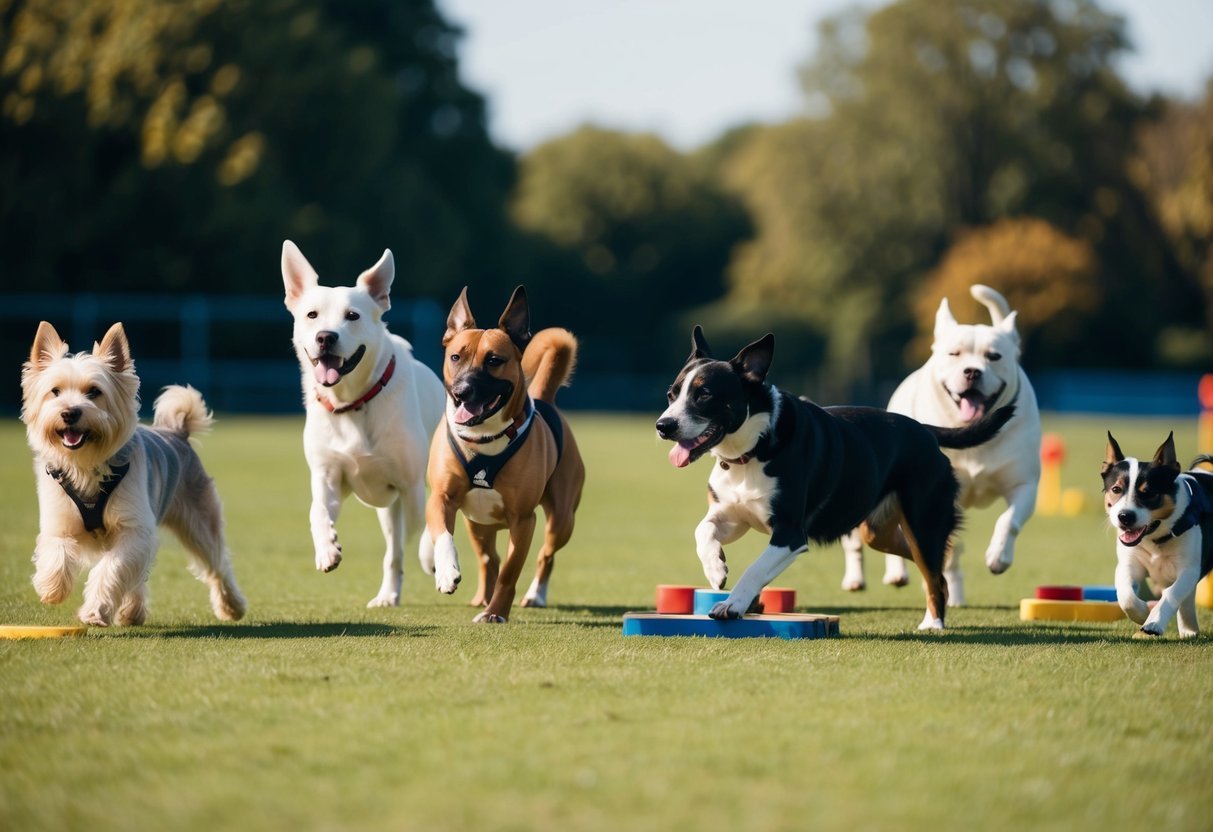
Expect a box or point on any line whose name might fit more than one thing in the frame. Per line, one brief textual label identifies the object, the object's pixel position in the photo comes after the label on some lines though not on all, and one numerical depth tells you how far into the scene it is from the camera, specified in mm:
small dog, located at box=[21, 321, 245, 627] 15898
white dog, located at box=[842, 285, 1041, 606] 20875
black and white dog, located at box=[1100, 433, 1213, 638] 16297
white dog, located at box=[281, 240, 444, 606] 18266
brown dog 16797
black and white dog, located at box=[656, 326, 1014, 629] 15781
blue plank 15781
